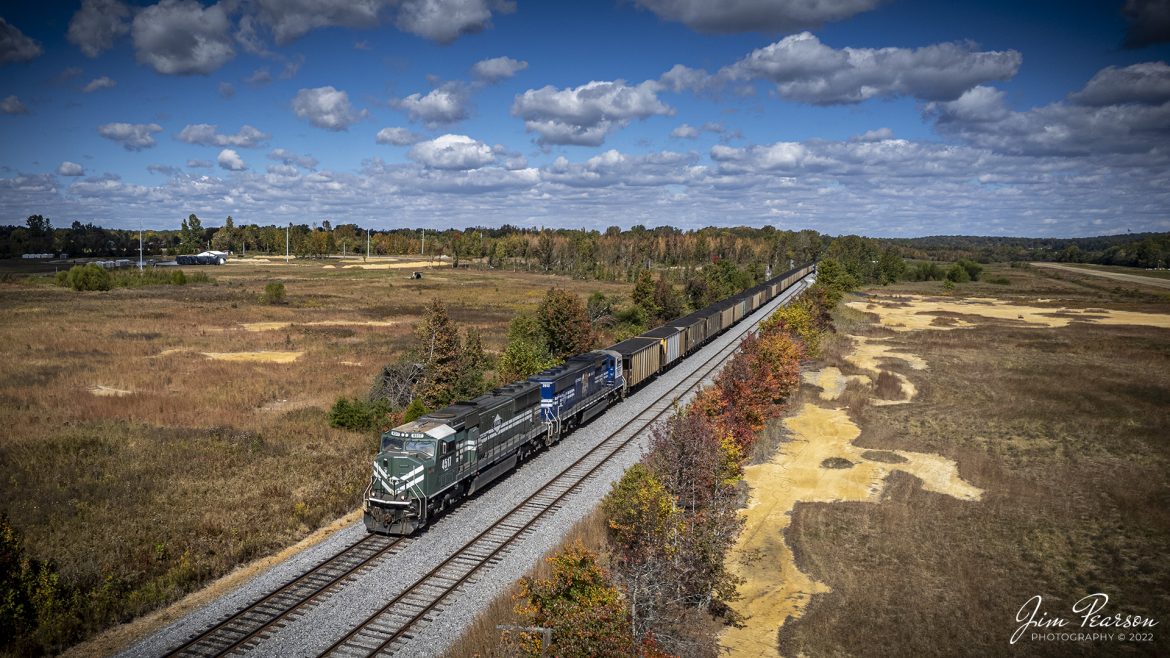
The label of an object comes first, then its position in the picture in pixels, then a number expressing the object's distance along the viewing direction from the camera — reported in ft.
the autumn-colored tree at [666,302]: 271.49
